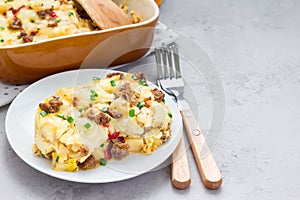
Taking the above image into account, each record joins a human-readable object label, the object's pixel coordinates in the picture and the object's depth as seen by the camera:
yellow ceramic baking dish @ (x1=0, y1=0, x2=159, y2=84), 0.90
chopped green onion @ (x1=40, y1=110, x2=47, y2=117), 0.82
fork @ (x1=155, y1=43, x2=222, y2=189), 0.82
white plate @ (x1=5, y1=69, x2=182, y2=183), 0.79
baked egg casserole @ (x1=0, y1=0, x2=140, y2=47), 0.94
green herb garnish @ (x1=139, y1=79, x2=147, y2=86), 0.89
